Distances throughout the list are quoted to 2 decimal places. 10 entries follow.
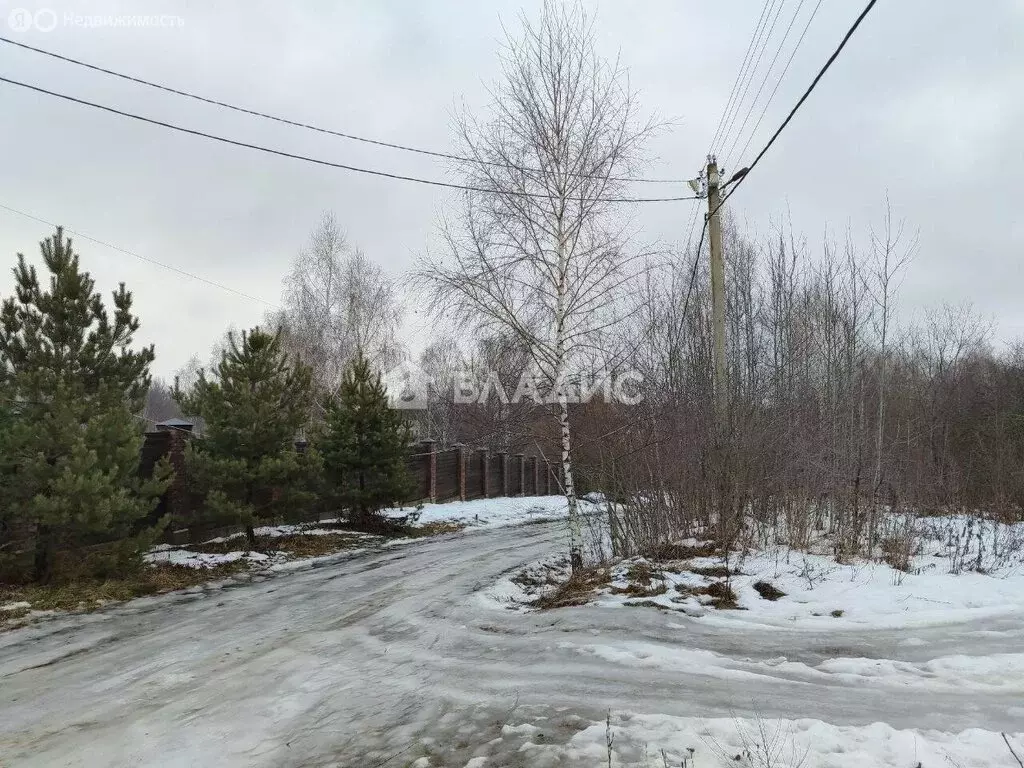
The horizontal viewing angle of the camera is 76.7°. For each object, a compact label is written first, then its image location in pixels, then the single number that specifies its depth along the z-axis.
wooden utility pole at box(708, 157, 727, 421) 9.34
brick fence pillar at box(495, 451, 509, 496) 31.33
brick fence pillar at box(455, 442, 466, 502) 26.36
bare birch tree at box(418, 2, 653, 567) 9.86
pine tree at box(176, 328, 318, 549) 11.51
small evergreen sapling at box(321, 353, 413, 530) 15.31
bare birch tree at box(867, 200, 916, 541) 10.88
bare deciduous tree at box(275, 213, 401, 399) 28.69
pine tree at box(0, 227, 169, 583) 7.97
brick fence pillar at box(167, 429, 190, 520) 11.98
